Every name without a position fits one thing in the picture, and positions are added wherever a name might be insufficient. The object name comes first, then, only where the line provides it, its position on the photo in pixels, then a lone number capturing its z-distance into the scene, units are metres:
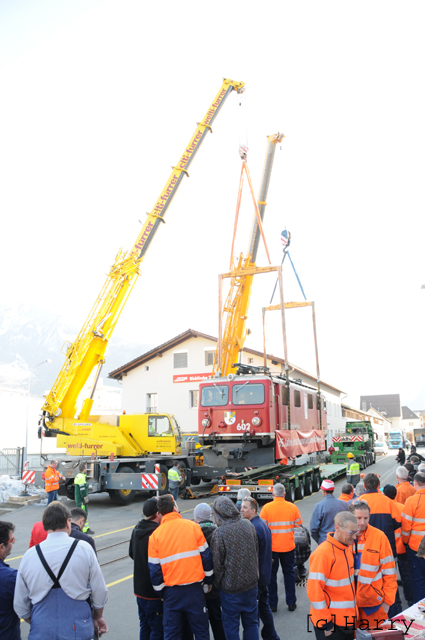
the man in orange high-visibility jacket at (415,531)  5.74
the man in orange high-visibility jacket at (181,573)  4.24
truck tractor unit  27.62
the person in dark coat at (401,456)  25.58
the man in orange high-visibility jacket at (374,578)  4.18
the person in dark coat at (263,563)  5.07
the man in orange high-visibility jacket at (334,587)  3.76
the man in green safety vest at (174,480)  14.79
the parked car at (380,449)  46.11
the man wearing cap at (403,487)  7.12
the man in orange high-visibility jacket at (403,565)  6.09
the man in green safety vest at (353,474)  12.13
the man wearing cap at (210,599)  4.72
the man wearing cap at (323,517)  5.89
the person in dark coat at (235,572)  4.40
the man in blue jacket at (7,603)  3.62
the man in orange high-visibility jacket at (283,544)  6.16
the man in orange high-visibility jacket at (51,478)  12.61
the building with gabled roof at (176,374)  32.83
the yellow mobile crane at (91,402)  15.85
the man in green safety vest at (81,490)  11.96
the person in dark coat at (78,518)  4.91
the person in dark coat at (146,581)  4.60
